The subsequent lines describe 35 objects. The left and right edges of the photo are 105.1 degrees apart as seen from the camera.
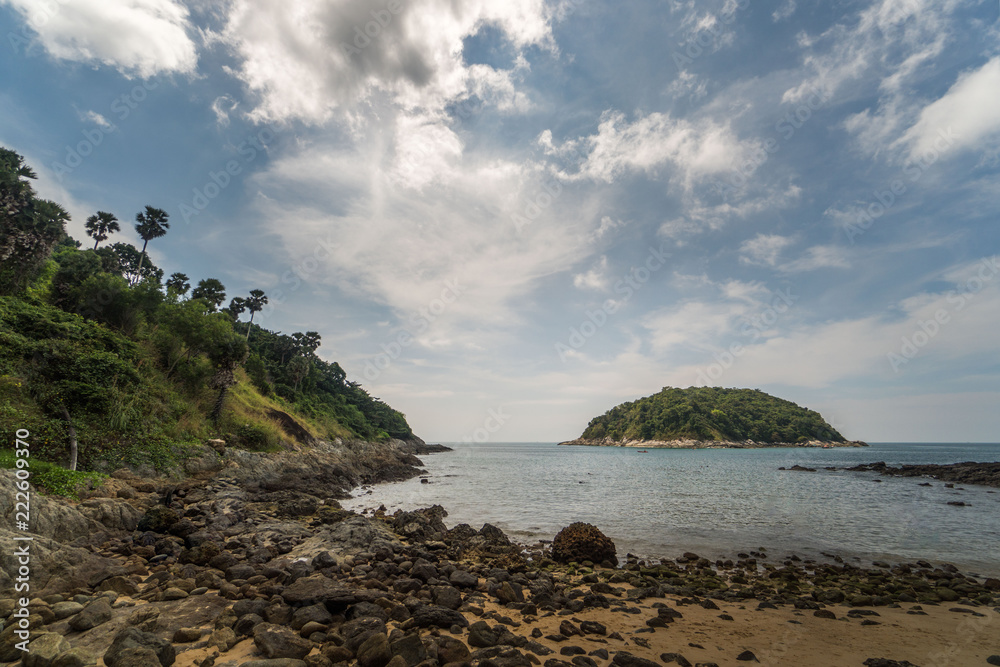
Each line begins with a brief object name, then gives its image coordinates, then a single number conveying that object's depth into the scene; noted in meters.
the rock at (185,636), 6.05
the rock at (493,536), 15.45
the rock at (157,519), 11.96
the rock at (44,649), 4.86
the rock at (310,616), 6.83
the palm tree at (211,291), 55.53
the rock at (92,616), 6.07
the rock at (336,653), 5.88
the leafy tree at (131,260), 63.45
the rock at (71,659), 4.98
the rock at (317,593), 7.40
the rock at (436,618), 7.41
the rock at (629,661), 6.39
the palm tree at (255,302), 68.94
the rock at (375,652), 5.78
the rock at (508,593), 9.48
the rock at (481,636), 6.88
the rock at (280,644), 5.85
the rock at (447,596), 8.62
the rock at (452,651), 6.17
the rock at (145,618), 6.37
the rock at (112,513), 11.52
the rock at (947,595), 10.70
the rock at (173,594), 7.56
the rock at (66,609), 6.32
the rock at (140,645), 5.35
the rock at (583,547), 14.02
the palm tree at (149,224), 51.28
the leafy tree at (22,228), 25.59
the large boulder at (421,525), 16.09
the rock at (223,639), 5.96
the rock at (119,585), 7.81
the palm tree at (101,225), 52.56
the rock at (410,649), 5.90
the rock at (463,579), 10.43
